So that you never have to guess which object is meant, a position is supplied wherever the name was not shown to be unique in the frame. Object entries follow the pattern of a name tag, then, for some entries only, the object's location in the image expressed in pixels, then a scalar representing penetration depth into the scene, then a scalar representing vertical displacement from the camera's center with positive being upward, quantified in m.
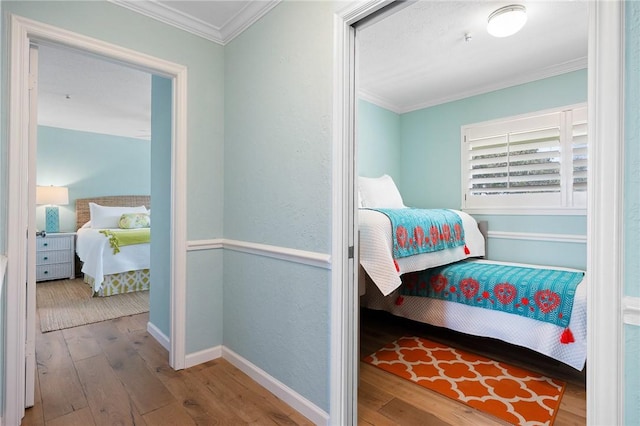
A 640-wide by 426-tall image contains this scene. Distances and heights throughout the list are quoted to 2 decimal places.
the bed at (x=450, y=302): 2.09 -0.74
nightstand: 4.83 -0.68
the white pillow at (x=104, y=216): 5.35 -0.07
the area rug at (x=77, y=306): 3.24 -1.07
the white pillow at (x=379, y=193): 3.15 +0.20
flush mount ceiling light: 2.16 +1.29
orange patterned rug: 1.86 -1.10
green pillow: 5.36 -0.15
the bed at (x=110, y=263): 4.10 -0.66
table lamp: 5.09 +0.18
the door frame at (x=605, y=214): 0.88 +0.00
